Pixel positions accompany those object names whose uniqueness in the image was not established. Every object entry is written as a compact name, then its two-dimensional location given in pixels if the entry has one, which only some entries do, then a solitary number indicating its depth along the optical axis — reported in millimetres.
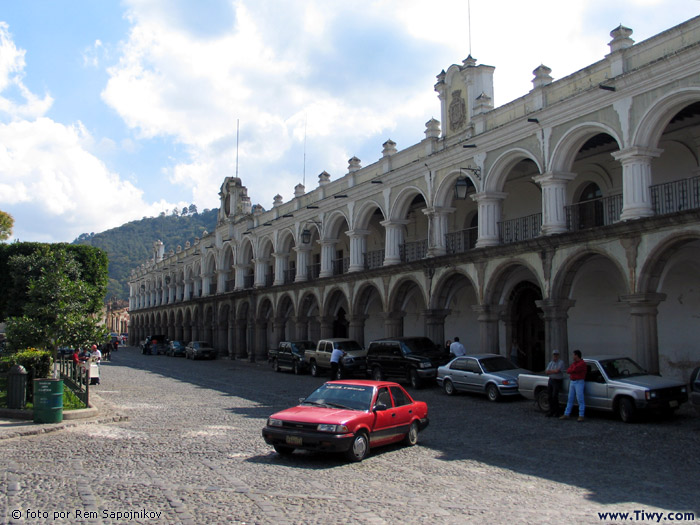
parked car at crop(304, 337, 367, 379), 24891
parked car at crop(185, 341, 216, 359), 44688
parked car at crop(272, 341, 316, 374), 29016
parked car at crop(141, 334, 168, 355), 54812
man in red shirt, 14320
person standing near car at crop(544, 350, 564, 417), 14977
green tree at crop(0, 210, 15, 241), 44125
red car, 9570
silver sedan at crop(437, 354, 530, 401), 17578
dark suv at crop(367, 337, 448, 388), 21266
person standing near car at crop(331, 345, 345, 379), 25250
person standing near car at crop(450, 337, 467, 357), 21828
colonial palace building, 16859
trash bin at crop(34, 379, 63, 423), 13422
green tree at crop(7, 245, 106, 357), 18125
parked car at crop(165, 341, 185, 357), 50906
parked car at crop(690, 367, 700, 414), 12547
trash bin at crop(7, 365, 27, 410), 14430
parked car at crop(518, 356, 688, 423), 13531
